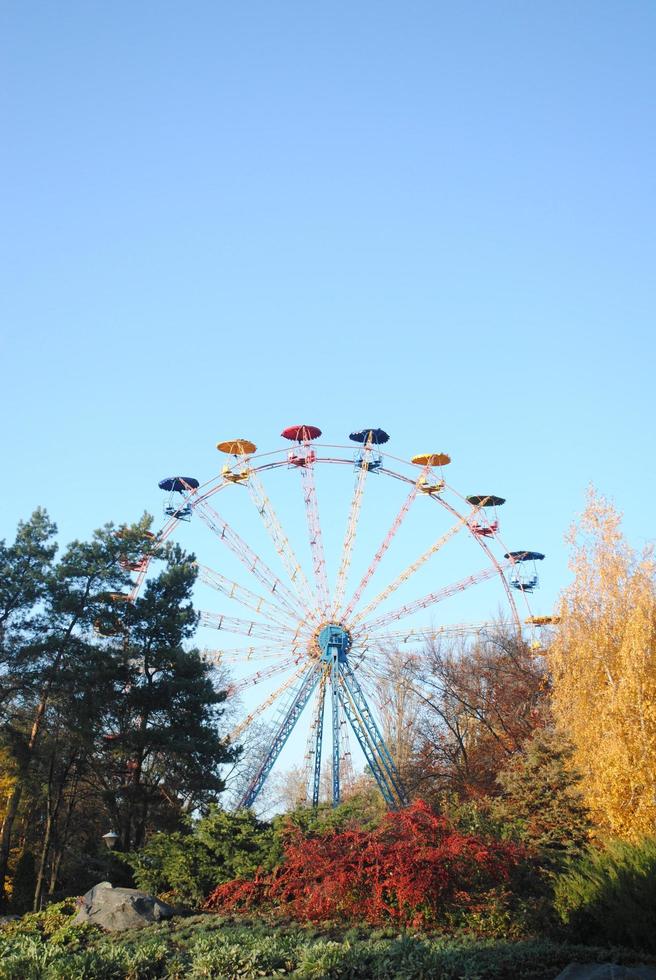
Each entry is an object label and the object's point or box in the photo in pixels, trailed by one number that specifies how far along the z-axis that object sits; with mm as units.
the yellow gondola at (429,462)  28781
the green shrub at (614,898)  9875
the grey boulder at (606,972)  7785
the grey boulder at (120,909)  13055
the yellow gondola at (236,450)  28469
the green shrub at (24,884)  24391
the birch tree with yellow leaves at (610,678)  13961
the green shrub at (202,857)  14898
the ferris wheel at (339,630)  26656
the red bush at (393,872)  11633
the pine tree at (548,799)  14828
